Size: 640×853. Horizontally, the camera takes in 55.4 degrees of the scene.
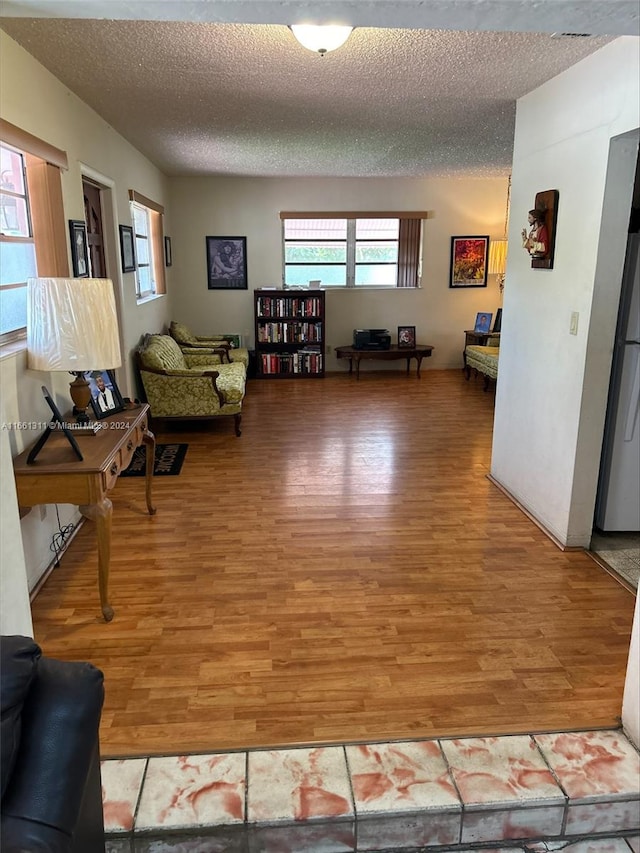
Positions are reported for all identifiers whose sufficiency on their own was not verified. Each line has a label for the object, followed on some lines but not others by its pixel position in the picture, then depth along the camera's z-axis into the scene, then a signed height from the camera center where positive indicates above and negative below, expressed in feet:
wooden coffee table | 26.14 -3.50
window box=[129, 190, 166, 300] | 20.31 +0.74
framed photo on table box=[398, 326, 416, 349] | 27.30 -2.91
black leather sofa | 3.41 -2.80
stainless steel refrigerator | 9.78 -2.56
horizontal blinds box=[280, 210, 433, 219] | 26.00 +2.26
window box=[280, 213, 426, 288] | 26.53 +0.78
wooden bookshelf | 25.75 -2.65
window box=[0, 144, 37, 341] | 9.60 +0.38
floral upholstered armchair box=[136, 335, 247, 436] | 17.11 -3.37
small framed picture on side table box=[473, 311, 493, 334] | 26.27 -2.23
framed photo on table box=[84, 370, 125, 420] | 10.32 -2.15
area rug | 14.19 -4.63
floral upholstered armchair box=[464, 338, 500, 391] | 22.45 -3.43
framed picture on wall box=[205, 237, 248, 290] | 26.17 +0.20
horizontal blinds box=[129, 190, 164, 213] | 17.60 +2.07
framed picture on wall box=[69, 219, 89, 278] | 11.82 +0.36
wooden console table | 7.88 -2.70
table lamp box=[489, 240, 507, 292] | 25.42 +0.51
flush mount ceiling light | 8.25 +3.09
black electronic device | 26.40 -2.96
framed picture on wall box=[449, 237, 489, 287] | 26.96 +0.35
